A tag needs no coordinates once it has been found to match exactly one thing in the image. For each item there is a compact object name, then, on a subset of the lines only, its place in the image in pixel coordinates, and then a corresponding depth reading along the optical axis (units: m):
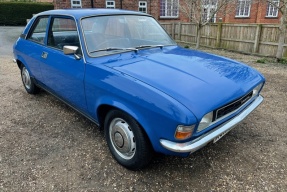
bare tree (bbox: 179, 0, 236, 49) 10.56
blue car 2.21
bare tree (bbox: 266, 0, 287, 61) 8.07
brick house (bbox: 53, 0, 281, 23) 18.66
